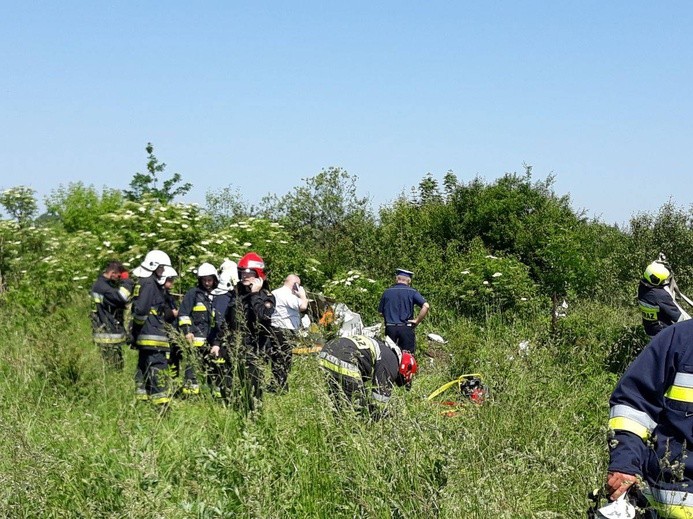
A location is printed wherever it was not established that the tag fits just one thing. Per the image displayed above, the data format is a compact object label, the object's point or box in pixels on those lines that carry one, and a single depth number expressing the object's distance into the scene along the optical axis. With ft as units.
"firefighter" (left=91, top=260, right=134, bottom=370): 27.86
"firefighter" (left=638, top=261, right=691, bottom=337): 23.90
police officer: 35.01
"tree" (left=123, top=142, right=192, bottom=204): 55.50
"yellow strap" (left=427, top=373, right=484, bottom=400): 20.34
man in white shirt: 30.63
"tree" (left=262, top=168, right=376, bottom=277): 63.57
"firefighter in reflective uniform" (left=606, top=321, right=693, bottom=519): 9.36
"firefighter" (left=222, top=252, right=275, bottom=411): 24.64
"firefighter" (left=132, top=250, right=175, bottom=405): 25.45
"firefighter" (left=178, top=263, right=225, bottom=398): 28.14
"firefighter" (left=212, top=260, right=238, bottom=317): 28.25
